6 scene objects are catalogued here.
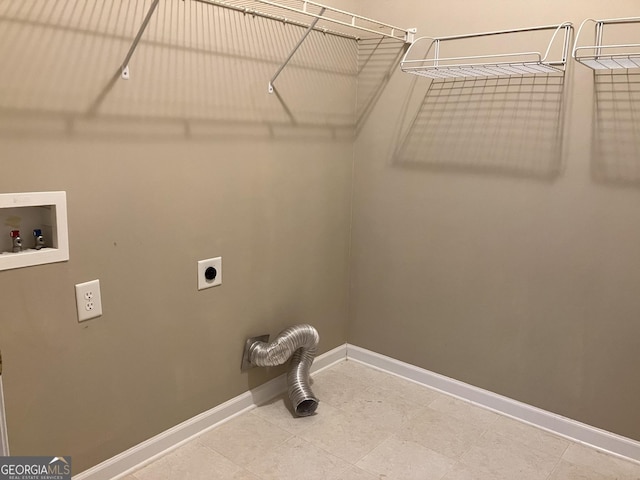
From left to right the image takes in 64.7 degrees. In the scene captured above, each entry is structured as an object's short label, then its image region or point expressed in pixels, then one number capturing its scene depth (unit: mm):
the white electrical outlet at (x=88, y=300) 1605
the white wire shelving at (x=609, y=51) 1610
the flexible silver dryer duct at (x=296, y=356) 2170
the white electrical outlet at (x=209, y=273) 1955
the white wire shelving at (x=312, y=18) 1905
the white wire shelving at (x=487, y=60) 1867
